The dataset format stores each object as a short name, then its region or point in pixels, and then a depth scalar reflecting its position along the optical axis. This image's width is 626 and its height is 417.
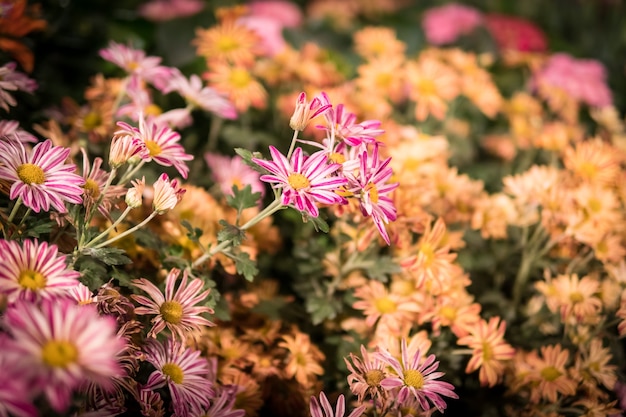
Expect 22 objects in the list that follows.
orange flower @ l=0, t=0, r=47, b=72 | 0.83
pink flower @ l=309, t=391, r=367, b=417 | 0.57
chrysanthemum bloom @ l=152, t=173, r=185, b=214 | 0.56
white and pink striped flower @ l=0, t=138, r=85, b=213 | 0.55
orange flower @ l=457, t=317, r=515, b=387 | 0.74
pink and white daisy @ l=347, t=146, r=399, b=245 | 0.57
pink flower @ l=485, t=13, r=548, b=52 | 1.60
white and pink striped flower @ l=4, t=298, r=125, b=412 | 0.36
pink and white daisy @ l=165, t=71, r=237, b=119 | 0.84
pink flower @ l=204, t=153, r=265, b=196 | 0.92
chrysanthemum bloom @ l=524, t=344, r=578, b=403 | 0.75
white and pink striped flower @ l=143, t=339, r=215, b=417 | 0.56
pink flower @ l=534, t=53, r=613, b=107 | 1.31
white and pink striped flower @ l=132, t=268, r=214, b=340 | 0.58
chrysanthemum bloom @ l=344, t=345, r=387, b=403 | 0.59
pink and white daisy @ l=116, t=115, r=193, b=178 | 0.63
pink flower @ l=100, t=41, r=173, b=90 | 0.84
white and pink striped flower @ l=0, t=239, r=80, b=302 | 0.47
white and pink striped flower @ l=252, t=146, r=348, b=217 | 0.54
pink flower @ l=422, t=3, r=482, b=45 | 1.55
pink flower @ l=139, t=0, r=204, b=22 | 1.41
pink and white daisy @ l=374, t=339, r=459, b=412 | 0.58
